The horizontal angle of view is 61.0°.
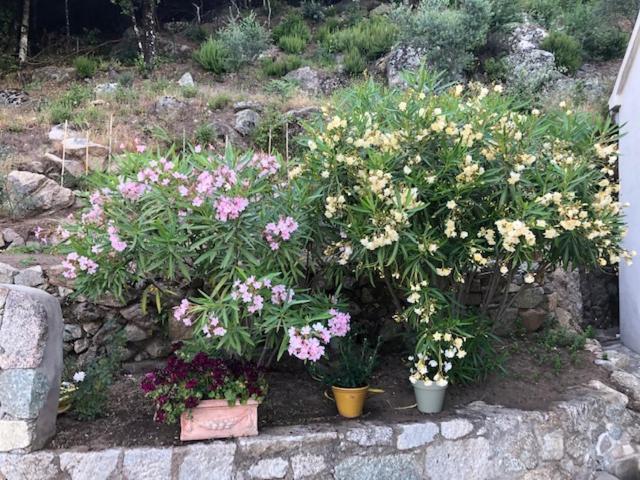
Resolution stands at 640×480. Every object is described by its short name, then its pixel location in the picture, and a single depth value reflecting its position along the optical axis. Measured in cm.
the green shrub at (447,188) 296
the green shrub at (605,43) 1134
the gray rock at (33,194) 574
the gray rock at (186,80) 970
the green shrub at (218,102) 811
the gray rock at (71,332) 392
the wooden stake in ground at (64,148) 621
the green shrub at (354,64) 1121
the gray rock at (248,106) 802
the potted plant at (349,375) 343
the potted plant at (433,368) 312
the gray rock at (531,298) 491
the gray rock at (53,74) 1070
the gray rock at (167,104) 790
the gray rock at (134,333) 401
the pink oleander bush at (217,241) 294
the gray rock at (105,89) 854
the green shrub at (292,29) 1299
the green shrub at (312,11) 1411
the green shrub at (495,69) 1053
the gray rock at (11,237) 520
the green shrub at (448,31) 969
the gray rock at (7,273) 409
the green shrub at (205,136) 708
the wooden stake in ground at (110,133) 651
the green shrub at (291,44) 1228
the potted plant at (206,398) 301
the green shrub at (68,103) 743
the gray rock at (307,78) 1048
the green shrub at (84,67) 1085
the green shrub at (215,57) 1105
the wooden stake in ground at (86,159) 636
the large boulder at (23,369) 283
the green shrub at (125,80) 981
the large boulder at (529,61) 963
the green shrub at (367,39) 1180
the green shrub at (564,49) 1076
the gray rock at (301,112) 756
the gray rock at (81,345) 395
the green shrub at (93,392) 329
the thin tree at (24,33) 1112
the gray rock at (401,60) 1035
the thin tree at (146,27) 1115
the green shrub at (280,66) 1109
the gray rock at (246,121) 756
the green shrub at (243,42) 1102
